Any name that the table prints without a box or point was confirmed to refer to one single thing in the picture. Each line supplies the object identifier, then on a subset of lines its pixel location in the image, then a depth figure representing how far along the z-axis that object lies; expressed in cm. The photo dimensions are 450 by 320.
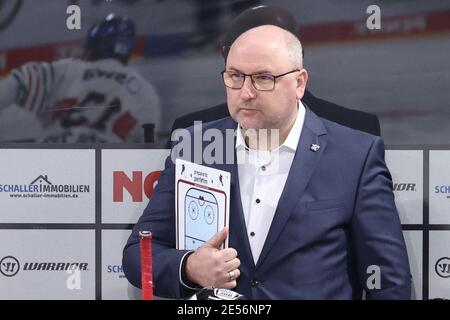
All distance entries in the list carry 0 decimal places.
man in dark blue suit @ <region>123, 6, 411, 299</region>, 578
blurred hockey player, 610
